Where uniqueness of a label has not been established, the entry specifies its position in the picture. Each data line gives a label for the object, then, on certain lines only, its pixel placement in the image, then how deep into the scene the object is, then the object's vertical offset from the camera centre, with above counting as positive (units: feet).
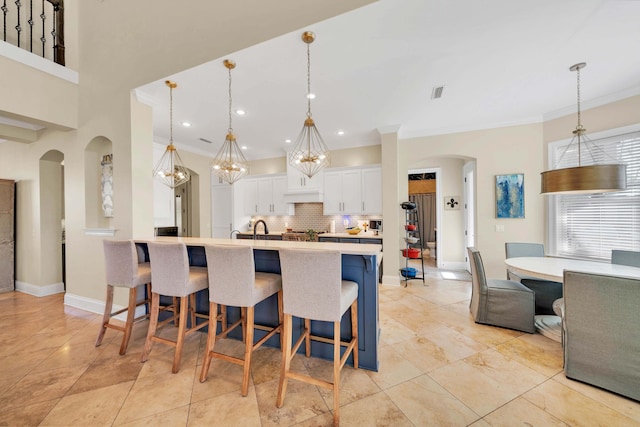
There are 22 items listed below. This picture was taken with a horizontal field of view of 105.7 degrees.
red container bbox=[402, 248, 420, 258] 14.34 -2.48
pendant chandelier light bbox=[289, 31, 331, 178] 7.42 +4.85
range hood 18.08 +1.33
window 10.27 -0.12
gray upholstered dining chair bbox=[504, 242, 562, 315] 9.84 -3.33
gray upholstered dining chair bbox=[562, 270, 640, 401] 5.63 -3.02
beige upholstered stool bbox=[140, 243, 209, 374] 6.83 -1.90
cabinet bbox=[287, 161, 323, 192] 18.03 +2.44
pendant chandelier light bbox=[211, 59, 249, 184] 11.03 +2.13
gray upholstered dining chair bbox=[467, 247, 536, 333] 8.72 -3.44
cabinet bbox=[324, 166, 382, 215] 16.42 +1.53
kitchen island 6.71 -2.53
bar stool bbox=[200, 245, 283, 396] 6.01 -1.85
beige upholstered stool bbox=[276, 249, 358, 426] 5.30 -1.85
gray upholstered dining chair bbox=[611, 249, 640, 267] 8.73 -1.85
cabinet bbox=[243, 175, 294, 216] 19.43 +1.51
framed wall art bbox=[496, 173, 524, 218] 13.35 +0.79
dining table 7.60 -2.02
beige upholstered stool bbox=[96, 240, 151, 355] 7.70 -1.87
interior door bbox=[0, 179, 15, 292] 13.94 -0.94
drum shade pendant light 7.36 +0.92
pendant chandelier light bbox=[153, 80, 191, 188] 11.07 +2.06
